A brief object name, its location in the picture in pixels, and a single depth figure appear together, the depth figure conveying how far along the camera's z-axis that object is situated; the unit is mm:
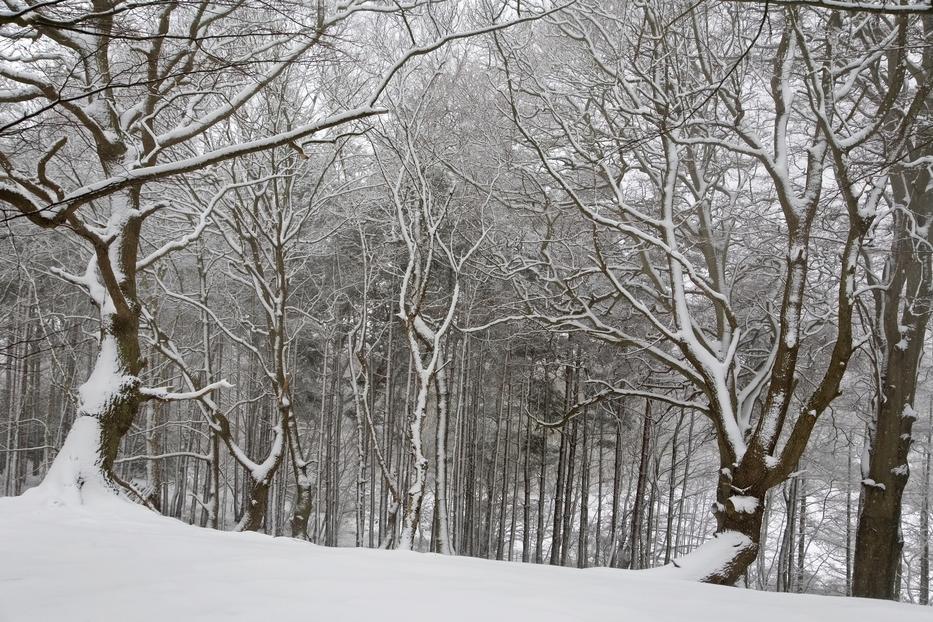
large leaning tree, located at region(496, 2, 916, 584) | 5152
